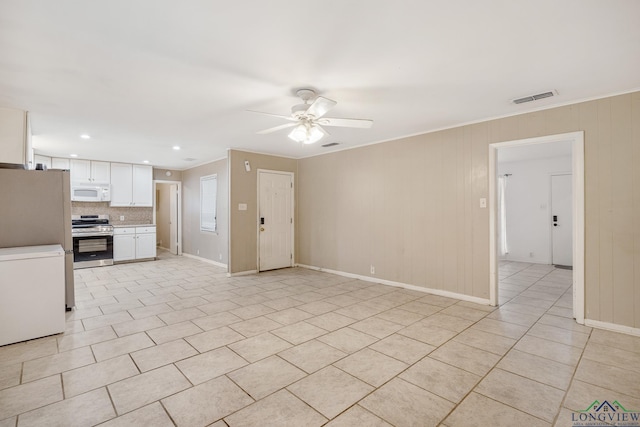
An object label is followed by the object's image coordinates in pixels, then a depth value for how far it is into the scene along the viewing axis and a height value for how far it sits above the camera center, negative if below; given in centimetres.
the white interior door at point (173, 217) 859 -11
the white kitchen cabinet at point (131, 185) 739 +75
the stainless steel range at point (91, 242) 654 -63
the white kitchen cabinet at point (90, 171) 687 +103
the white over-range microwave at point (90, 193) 680 +51
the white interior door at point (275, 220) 627 -16
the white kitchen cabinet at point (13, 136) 342 +94
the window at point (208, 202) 693 +28
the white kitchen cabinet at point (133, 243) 712 -73
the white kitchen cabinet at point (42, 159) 649 +122
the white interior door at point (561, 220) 680 -24
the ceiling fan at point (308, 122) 301 +94
